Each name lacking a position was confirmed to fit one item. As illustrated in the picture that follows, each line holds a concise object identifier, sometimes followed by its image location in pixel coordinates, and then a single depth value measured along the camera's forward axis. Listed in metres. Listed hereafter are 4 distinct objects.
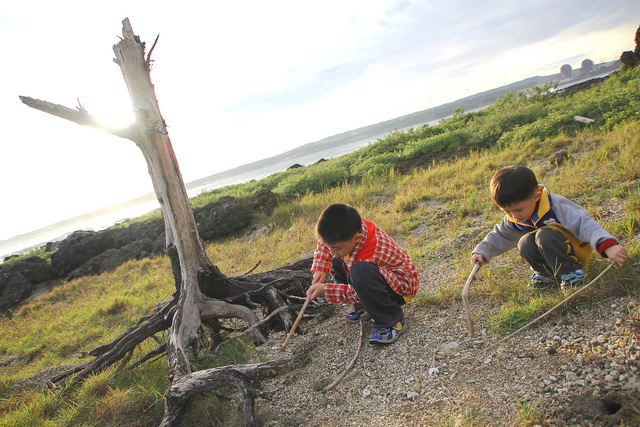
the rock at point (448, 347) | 2.71
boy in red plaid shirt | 2.93
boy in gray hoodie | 2.60
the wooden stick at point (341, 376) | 2.72
